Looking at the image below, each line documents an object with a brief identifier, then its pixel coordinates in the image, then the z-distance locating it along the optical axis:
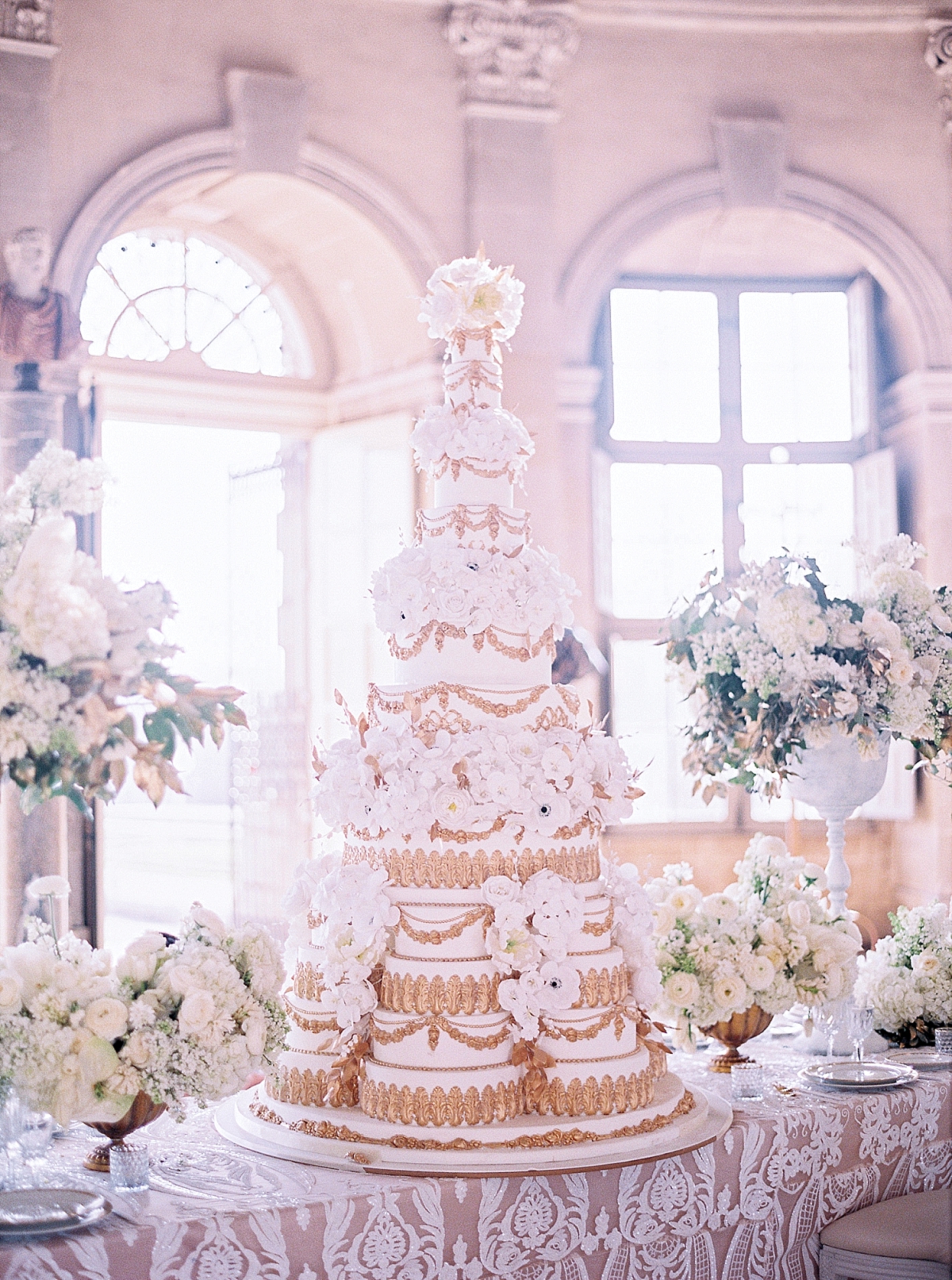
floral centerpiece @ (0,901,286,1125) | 3.21
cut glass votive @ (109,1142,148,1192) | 3.34
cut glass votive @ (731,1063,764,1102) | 4.18
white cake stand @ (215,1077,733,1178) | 3.46
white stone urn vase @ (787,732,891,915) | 4.97
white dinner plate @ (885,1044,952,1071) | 4.58
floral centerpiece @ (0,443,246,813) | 3.01
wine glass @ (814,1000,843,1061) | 4.30
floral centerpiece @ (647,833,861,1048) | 4.40
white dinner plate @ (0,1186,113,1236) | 3.03
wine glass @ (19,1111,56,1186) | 3.21
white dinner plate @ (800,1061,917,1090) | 4.24
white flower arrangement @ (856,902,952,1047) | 4.84
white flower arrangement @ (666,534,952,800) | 4.73
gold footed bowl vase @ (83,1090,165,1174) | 3.43
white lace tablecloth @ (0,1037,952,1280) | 3.13
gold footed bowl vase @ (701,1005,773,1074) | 4.51
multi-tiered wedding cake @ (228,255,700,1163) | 3.70
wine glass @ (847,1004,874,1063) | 4.27
